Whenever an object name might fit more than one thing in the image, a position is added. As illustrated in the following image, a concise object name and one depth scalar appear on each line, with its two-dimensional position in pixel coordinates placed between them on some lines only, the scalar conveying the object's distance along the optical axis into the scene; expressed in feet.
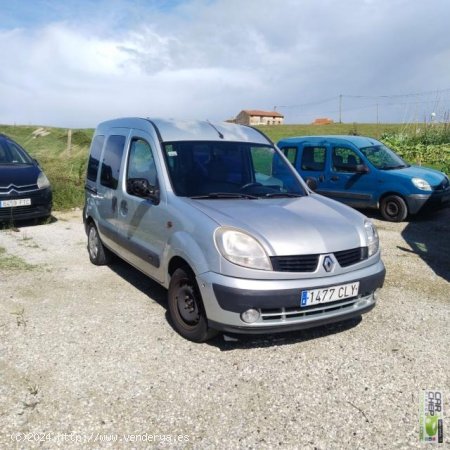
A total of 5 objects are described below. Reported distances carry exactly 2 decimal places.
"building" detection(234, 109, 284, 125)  291.17
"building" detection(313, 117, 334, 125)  250.16
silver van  10.93
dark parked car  26.23
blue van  29.30
